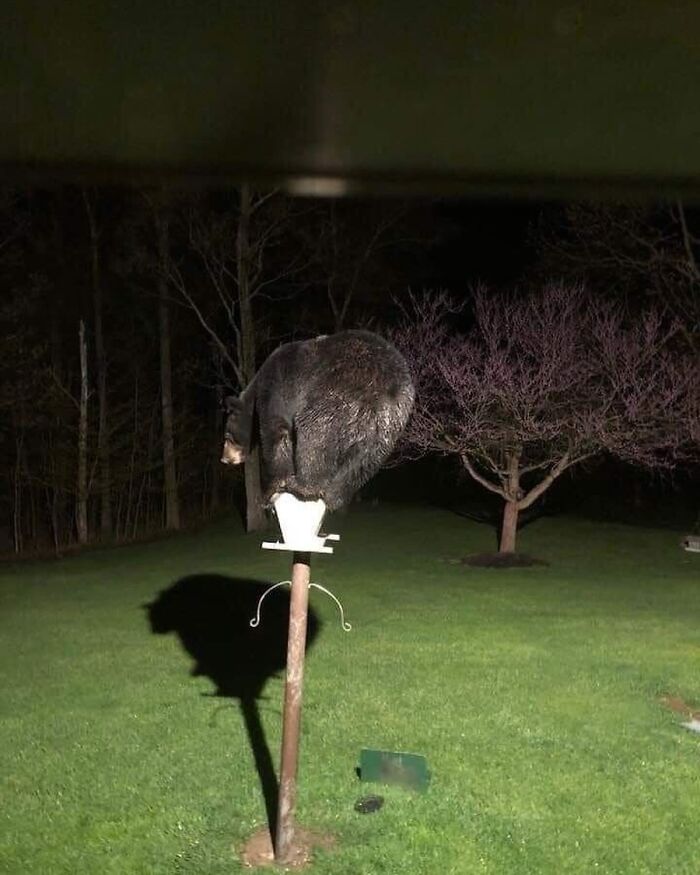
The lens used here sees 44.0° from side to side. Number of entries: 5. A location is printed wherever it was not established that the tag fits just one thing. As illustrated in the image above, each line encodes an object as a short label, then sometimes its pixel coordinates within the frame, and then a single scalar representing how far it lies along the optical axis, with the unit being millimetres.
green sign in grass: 3955
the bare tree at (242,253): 15211
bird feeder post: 3145
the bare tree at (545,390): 10359
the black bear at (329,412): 2941
